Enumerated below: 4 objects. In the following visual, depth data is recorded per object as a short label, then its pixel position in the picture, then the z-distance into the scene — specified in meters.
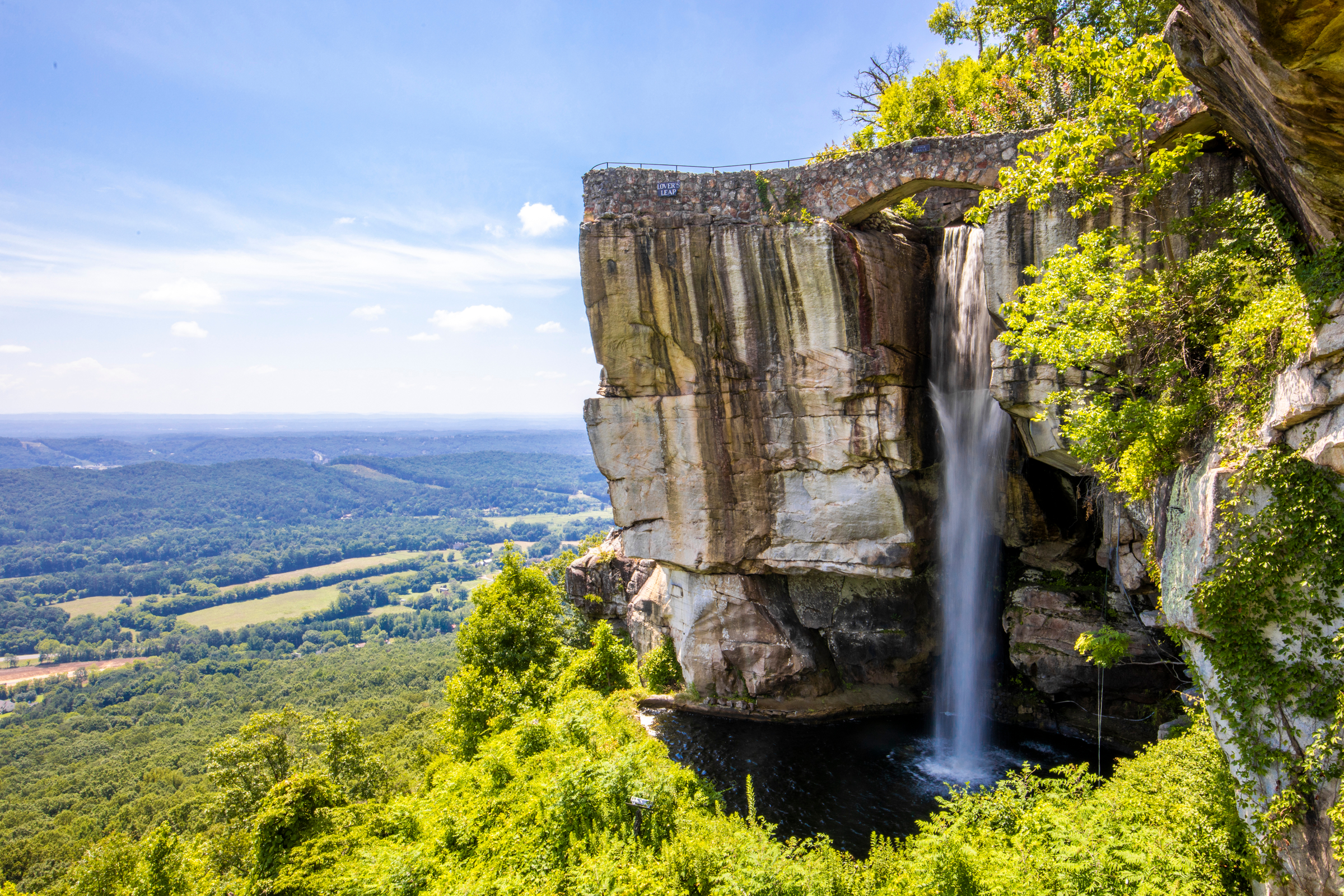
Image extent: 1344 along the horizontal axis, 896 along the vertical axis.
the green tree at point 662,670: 26.70
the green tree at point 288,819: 16.23
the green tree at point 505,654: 21.19
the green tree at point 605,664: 26.98
